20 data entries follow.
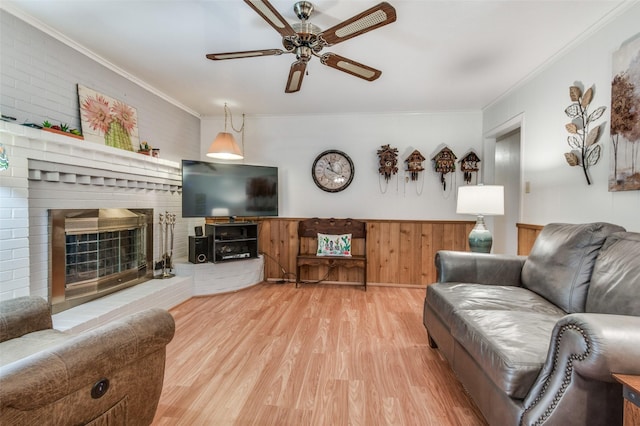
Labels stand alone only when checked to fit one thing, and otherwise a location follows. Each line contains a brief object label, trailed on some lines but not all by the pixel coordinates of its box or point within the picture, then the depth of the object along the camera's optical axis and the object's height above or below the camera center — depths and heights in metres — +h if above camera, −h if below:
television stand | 3.45 -0.38
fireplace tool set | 3.25 -0.35
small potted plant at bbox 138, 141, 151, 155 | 2.92 +0.66
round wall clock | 3.87 +0.57
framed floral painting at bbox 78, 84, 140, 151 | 2.37 +0.85
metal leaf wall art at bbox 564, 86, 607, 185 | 1.92 +0.58
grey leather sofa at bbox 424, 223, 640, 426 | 0.91 -0.54
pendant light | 3.42 +0.79
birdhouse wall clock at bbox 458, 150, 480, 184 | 3.57 +0.61
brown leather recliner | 0.72 -0.51
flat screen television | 3.32 +0.28
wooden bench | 3.58 -0.44
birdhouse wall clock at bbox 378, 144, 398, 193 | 3.73 +0.69
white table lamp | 2.47 +0.05
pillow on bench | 3.68 -0.45
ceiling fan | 1.41 +1.03
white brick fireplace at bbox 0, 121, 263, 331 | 1.78 +0.09
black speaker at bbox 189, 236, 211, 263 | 3.35 -0.47
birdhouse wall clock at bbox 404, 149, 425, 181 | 3.67 +0.67
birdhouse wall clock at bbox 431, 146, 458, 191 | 3.60 +0.66
